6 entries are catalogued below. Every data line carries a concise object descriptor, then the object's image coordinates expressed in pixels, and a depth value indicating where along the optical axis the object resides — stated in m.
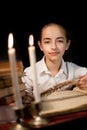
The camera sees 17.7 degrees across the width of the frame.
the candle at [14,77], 0.77
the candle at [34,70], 0.82
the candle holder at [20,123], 0.80
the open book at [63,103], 0.96
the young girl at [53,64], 1.24
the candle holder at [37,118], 0.83
